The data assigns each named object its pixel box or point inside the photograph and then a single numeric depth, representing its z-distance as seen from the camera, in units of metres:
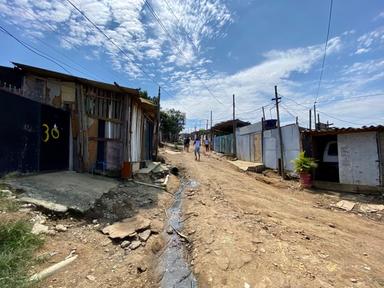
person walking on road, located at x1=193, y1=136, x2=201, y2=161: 20.33
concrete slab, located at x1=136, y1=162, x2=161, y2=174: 11.60
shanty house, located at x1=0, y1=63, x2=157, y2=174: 6.89
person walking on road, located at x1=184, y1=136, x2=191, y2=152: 28.91
